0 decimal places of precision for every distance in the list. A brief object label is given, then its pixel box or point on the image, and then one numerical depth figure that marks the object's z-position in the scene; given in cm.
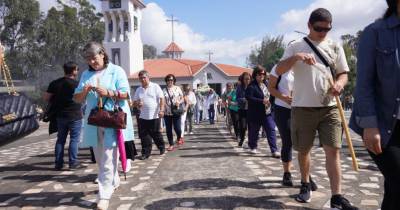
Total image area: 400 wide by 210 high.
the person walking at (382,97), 246
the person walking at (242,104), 950
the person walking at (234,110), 1061
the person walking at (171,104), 952
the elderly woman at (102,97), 446
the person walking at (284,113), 472
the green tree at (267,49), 6116
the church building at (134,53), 4922
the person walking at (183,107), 992
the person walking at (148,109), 798
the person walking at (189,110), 1363
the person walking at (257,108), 786
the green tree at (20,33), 4491
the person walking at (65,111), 690
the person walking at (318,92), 397
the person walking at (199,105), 1951
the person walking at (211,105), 1931
